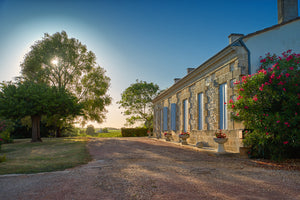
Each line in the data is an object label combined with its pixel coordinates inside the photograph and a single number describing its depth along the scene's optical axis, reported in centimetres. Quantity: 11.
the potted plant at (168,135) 1764
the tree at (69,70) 2223
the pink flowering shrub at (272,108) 638
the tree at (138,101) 3366
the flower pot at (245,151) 807
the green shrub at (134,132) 3055
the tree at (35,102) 1527
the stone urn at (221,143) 889
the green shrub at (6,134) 1441
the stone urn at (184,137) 1344
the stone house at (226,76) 908
